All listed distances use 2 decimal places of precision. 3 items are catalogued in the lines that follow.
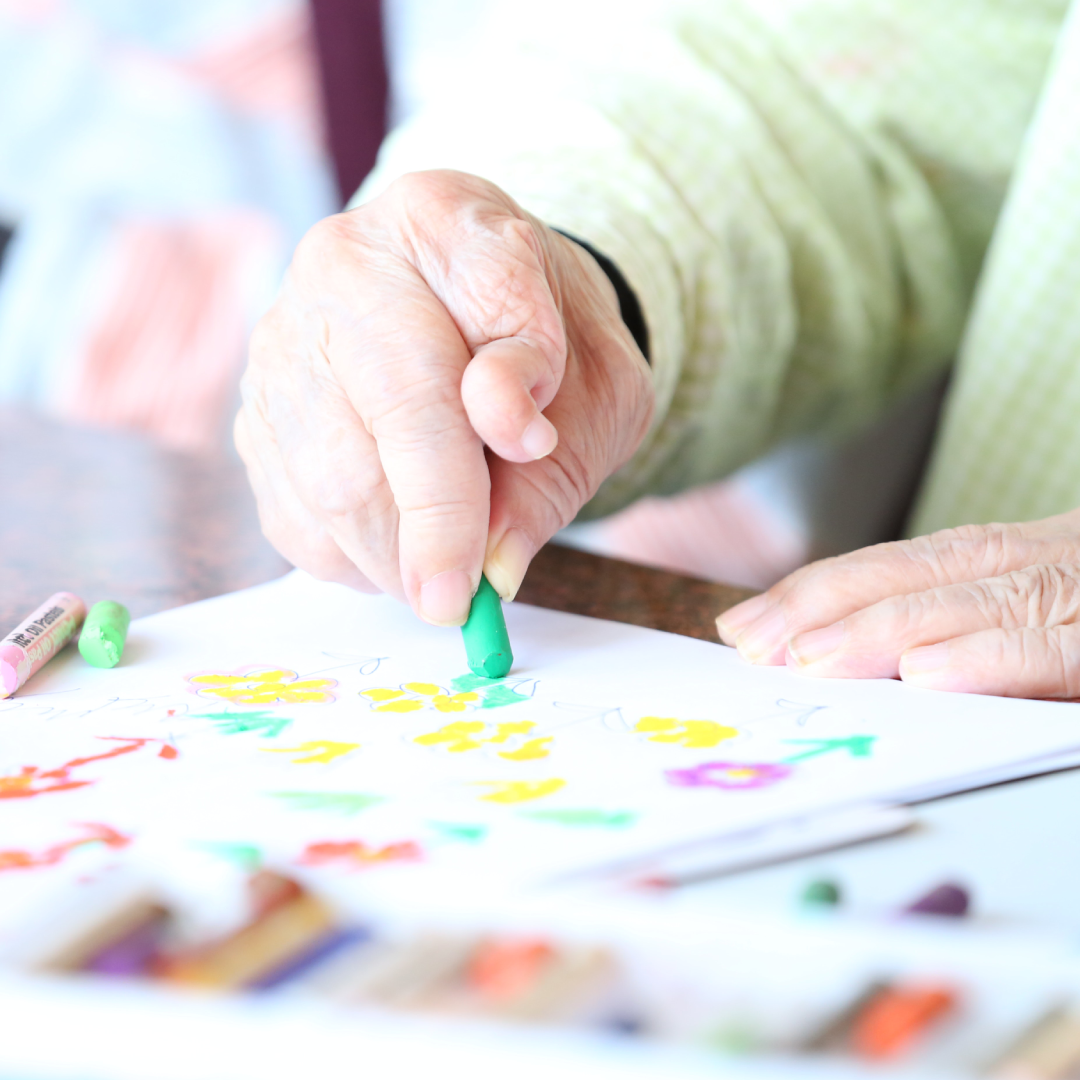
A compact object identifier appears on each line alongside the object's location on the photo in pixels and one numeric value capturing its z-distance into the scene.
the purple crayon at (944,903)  0.66
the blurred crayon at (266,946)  0.64
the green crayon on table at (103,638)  0.78
